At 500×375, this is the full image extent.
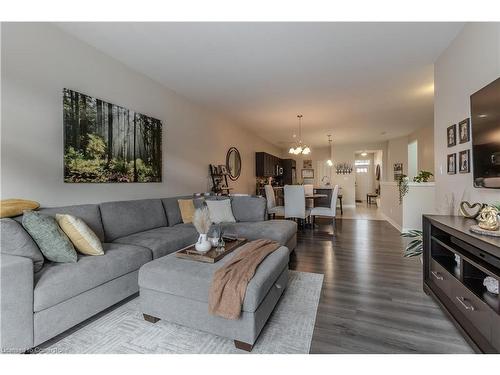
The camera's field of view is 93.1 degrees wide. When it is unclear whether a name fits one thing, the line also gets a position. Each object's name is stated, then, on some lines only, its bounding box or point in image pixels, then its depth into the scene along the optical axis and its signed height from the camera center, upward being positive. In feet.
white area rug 4.96 -3.38
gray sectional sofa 4.55 -2.00
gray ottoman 4.87 -2.52
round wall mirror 19.11 +1.92
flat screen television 5.69 +1.20
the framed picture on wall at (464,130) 7.57 +1.71
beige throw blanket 4.77 -2.11
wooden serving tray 6.10 -1.84
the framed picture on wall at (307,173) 35.65 +1.77
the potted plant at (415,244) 8.23 -2.22
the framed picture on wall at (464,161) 7.55 +0.69
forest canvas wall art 8.21 +1.84
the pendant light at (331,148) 26.30 +4.97
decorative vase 6.56 -1.64
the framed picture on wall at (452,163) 8.42 +0.70
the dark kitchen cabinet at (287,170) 32.99 +2.09
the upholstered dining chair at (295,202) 16.40 -1.20
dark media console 4.38 -2.24
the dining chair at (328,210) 16.61 -1.84
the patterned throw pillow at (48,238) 5.69 -1.21
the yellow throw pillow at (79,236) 6.31 -1.27
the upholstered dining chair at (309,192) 21.05 -0.68
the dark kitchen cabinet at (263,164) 25.05 +2.27
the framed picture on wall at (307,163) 35.86 +3.21
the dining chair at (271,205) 17.75 -1.56
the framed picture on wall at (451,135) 8.41 +1.75
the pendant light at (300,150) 20.18 +3.00
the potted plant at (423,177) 15.55 +0.40
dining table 17.82 -0.88
